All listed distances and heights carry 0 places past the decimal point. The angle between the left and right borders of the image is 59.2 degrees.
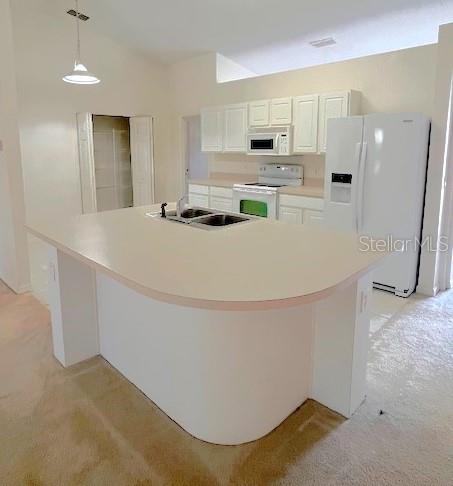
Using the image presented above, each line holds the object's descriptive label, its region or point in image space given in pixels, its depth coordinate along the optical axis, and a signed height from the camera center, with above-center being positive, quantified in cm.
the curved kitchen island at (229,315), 154 -73
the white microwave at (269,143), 480 +29
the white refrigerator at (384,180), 354 -12
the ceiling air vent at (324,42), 452 +141
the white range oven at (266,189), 481 -28
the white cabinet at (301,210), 439 -48
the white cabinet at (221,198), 545 -44
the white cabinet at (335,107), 424 +64
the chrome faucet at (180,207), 292 -29
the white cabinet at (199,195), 580 -42
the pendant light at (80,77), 370 +83
